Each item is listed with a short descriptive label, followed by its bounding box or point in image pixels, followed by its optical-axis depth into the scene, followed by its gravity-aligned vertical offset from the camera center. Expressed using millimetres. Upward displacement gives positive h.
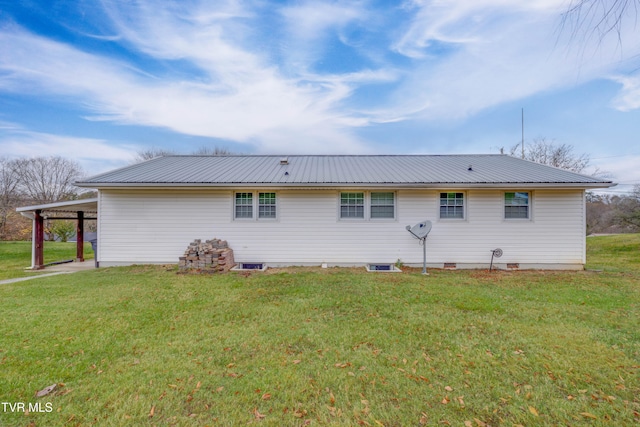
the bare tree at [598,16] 2057 +1737
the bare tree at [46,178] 22281 +3404
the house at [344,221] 8188 -164
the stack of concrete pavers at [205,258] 7570 -1336
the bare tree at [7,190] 18266 +2008
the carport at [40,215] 8352 -35
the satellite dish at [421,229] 7719 -420
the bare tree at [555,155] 17297 +4474
